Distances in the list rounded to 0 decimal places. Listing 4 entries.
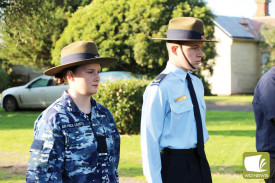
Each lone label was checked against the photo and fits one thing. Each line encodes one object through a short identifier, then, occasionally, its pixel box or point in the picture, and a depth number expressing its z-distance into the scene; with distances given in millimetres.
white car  17953
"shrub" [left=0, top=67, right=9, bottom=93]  29031
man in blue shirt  3301
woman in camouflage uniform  2770
